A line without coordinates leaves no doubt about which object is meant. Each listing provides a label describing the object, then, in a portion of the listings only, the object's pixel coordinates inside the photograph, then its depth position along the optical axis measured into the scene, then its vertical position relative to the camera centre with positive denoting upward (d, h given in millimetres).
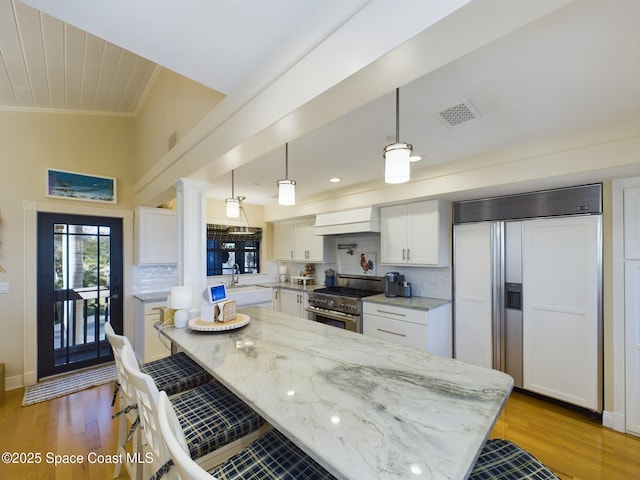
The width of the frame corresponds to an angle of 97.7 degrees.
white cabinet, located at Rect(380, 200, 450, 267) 3250 +89
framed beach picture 3361 +699
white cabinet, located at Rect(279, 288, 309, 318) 4480 -1018
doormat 2910 -1618
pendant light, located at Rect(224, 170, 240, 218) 2652 +326
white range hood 3670 +273
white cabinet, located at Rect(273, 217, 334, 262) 4645 -18
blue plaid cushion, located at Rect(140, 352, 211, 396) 1714 -858
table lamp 2127 -490
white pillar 2439 +47
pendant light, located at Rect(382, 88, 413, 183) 1317 +371
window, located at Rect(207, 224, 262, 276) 4715 -175
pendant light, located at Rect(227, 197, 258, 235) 4840 +237
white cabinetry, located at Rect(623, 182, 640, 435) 2264 -527
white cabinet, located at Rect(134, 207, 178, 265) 3721 +76
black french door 3305 -591
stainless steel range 3674 -830
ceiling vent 1716 +820
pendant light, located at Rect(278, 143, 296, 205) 1973 +346
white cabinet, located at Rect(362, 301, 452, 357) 3059 -991
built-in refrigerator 2492 -492
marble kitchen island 813 -633
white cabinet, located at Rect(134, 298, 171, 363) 3508 -1169
